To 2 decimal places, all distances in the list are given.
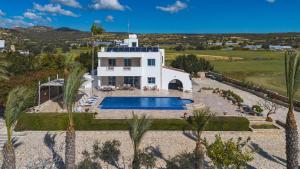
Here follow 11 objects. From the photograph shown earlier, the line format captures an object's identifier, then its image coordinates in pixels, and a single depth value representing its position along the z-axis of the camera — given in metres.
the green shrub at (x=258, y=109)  18.03
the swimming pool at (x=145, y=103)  20.48
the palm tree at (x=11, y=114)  9.07
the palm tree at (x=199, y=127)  10.05
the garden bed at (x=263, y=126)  15.38
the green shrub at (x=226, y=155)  9.42
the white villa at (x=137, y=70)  26.65
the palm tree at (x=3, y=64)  13.23
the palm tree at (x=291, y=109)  8.94
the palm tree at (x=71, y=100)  9.33
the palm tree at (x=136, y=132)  9.93
